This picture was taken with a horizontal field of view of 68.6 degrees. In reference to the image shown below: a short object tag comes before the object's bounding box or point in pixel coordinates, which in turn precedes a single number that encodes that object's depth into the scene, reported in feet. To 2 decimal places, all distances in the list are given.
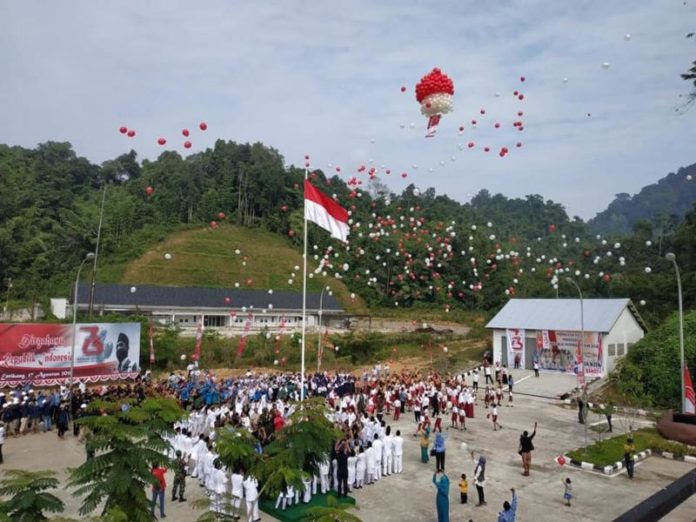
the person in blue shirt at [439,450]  43.98
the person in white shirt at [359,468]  40.98
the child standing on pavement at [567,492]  37.47
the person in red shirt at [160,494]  32.76
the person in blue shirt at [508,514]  29.89
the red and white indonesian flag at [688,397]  58.95
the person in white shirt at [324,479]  39.37
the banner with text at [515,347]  108.37
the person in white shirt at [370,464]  41.32
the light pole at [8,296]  132.98
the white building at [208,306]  144.97
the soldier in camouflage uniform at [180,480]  36.85
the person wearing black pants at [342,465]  38.22
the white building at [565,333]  96.68
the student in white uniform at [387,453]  43.42
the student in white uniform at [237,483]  33.81
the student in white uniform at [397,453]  44.27
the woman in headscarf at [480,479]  37.35
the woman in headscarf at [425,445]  48.19
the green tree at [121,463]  19.54
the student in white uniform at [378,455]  42.24
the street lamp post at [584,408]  60.36
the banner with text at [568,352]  96.12
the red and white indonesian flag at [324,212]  47.52
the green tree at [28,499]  16.31
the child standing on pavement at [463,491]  38.11
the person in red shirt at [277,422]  47.55
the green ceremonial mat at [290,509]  35.50
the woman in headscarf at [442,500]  32.91
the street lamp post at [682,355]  59.77
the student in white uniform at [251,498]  33.58
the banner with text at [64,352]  72.84
